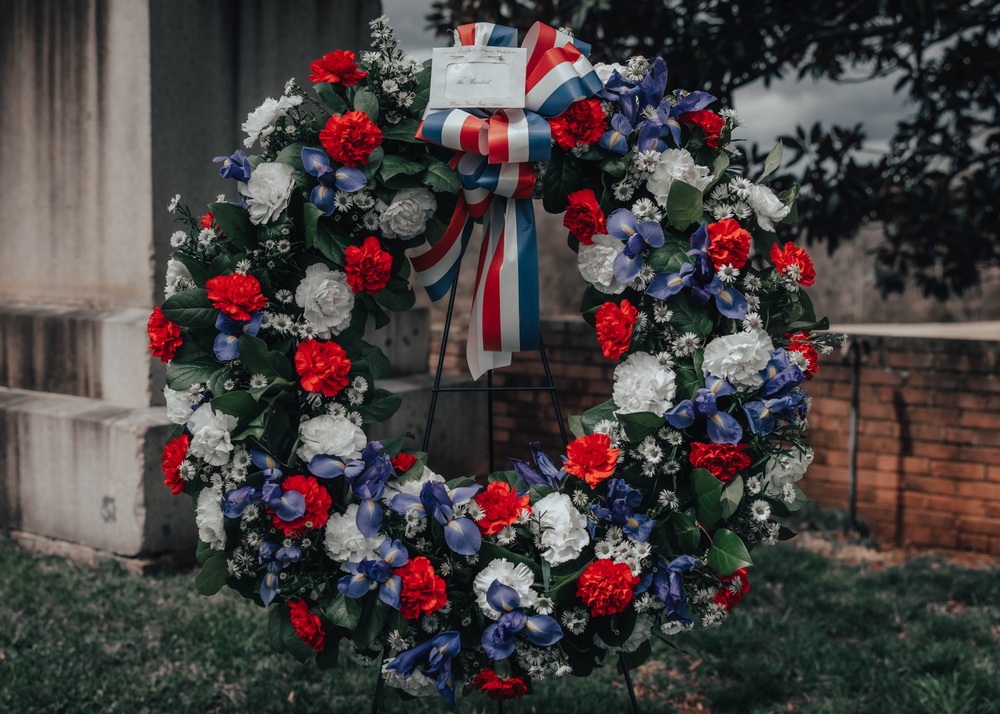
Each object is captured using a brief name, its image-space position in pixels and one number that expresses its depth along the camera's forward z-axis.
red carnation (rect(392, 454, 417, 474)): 2.23
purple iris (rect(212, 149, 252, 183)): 2.20
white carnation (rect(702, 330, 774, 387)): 2.09
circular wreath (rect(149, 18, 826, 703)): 2.07
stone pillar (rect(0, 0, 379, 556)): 3.92
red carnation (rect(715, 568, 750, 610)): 2.16
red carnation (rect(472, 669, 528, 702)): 2.05
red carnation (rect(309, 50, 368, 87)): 2.28
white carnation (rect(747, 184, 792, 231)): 2.24
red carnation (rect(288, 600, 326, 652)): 2.09
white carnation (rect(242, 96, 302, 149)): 2.29
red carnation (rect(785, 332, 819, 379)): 2.25
